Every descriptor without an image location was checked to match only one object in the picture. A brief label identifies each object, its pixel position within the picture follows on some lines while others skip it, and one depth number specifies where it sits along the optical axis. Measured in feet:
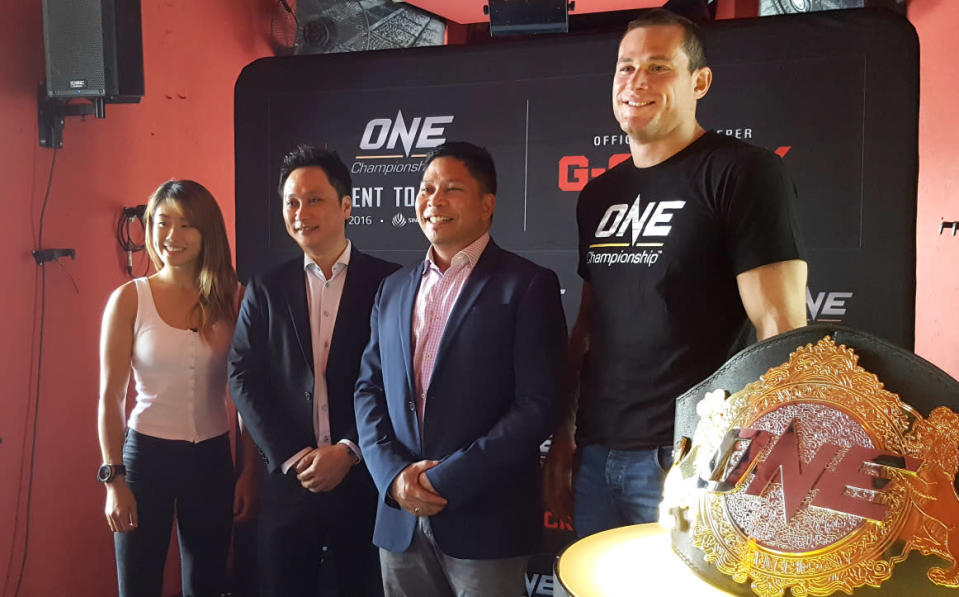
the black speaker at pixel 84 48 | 8.45
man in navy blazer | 5.39
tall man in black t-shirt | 5.02
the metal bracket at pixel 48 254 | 8.82
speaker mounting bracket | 8.82
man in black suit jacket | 6.59
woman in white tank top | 6.97
